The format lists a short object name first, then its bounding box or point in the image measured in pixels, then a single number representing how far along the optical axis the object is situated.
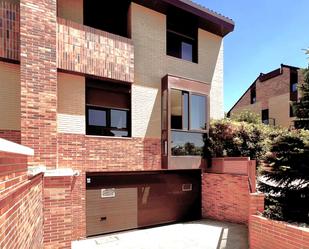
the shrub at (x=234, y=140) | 9.82
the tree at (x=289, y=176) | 6.26
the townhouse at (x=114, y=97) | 6.78
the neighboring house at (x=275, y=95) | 22.00
